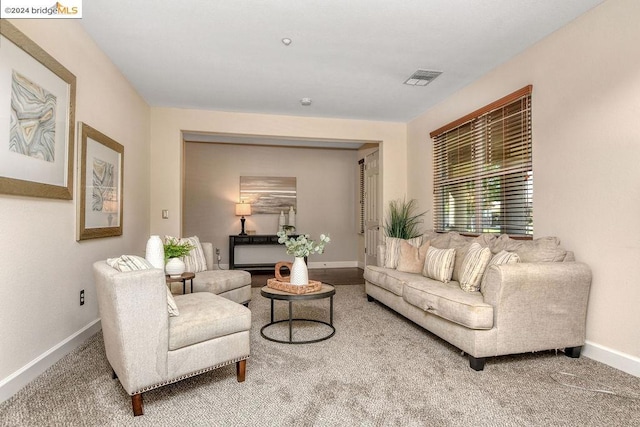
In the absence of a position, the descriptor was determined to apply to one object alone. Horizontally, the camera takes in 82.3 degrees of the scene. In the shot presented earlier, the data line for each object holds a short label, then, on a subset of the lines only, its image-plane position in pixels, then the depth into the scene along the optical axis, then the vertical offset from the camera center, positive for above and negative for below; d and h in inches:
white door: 251.4 +6.7
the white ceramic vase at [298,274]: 128.3 -20.5
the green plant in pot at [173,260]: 126.5 -15.4
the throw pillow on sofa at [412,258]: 159.8 -18.6
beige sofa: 98.9 -25.9
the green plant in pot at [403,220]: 204.5 -2.4
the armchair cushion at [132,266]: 82.4 -11.4
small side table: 121.5 -21.0
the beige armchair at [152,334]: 73.1 -25.5
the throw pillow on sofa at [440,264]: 138.0 -18.8
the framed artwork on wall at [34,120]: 80.4 +24.2
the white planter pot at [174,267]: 127.2 -18.0
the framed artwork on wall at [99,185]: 116.8 +11.0
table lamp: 273.3 +5.1
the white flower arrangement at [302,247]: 129.6 -11.1
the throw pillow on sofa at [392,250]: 172.9 -16.3
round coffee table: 117.3 -26.0
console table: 265.0 -18.2
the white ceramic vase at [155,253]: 115.8 -11.8
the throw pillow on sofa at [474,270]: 118.7 -17.6
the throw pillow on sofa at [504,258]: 109.4 -13.0
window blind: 134.0 +19.3
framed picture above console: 284.7 +18.0
